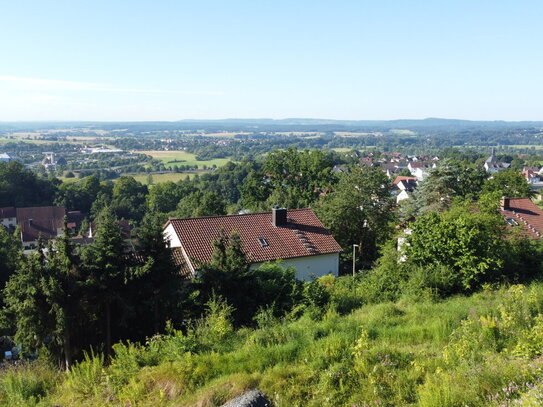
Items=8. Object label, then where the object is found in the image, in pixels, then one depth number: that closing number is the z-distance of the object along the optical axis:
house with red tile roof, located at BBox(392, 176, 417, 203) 96.56
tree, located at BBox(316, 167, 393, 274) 28.92
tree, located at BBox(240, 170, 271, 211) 42.88
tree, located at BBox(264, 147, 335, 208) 42.47
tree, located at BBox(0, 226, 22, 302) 26.70
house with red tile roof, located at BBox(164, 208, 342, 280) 22.28
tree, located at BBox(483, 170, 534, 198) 43.53
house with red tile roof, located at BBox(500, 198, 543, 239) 28.59
